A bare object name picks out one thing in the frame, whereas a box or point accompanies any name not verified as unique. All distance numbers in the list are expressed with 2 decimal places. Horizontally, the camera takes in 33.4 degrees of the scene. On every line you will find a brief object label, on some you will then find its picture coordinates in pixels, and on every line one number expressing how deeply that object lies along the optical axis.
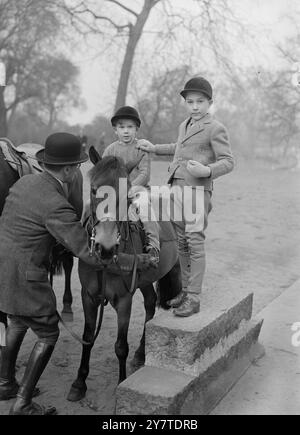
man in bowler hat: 3.01
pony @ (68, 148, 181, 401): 2.90
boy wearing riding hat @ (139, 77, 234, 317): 3.54
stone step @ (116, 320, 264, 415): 2.88
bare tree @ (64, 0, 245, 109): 12.58
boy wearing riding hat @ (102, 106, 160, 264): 3.77
